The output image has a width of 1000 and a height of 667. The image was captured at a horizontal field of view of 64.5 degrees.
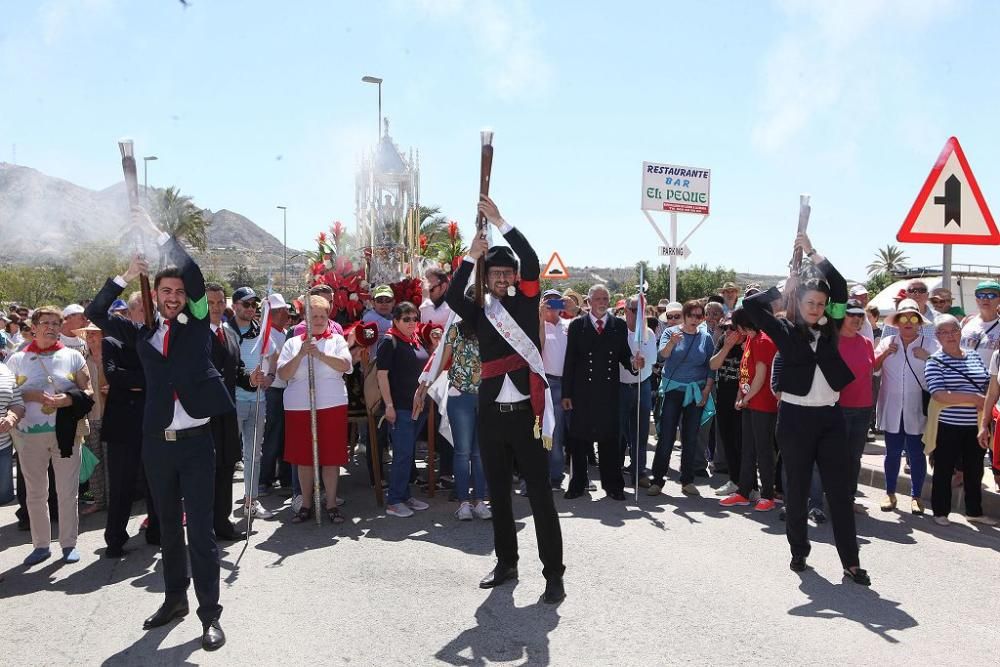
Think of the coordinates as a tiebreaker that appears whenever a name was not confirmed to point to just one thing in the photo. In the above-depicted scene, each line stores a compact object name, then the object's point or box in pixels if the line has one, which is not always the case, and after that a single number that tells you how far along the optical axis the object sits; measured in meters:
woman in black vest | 5.34
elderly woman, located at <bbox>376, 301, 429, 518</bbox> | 7.28
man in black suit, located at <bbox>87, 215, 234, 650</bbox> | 4.41
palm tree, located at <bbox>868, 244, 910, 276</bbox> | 70.62
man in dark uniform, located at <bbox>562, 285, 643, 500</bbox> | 7.95
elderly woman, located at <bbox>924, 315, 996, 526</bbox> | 6.88
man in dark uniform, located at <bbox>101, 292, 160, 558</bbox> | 5.98
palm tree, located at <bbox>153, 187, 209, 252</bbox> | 39.81
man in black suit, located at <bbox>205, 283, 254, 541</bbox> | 5.88
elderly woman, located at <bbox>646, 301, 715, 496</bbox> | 8.22
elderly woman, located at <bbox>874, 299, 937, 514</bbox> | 7.40
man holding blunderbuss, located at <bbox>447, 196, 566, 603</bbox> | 5.03
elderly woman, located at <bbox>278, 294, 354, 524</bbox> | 7.04
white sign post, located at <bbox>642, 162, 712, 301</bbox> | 12.08
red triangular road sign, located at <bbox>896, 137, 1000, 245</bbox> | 6.41
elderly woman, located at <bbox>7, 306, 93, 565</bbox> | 5.83
